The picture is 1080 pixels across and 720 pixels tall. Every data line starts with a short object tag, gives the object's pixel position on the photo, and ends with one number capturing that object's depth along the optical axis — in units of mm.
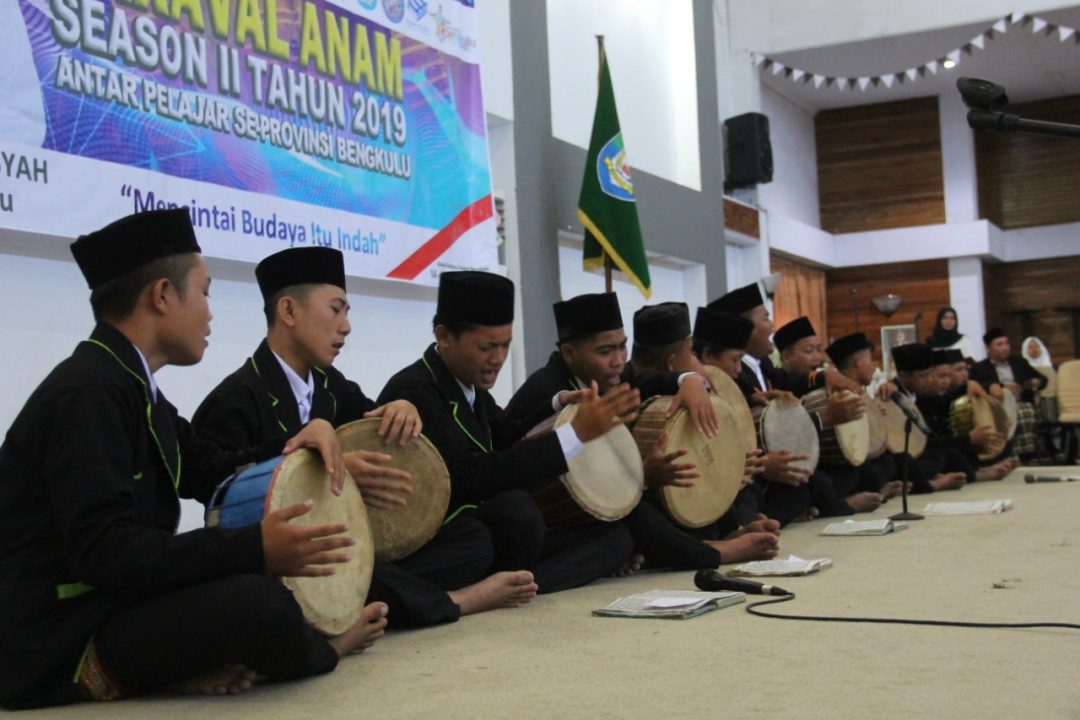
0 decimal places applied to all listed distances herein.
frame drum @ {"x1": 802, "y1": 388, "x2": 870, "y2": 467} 6062
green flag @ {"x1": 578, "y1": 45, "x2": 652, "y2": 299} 7801
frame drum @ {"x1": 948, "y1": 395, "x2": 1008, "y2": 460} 8383
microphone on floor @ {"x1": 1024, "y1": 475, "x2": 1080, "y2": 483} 7924
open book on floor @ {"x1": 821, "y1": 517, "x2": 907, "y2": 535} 5133
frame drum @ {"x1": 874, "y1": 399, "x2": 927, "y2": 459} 7219
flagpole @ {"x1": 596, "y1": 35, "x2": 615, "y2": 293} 7719
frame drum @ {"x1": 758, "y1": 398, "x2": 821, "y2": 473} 5367
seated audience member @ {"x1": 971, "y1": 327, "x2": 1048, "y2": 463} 9852
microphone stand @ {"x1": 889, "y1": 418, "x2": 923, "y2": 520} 5556
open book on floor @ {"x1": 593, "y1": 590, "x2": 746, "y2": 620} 3205
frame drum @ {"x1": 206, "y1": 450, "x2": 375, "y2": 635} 2500
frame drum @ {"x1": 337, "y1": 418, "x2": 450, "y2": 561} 3199
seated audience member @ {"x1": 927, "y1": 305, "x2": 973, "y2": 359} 11523
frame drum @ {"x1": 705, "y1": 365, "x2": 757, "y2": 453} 4965
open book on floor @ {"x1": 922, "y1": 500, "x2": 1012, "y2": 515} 5895
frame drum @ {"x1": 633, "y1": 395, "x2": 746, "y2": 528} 4219
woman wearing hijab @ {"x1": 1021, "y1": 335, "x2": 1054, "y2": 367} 12703
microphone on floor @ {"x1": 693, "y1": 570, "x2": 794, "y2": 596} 3488
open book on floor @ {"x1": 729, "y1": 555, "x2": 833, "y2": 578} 3938
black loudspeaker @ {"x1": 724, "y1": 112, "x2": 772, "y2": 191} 11578
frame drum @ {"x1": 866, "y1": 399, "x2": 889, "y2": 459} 6711
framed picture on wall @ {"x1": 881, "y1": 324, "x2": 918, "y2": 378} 15117
